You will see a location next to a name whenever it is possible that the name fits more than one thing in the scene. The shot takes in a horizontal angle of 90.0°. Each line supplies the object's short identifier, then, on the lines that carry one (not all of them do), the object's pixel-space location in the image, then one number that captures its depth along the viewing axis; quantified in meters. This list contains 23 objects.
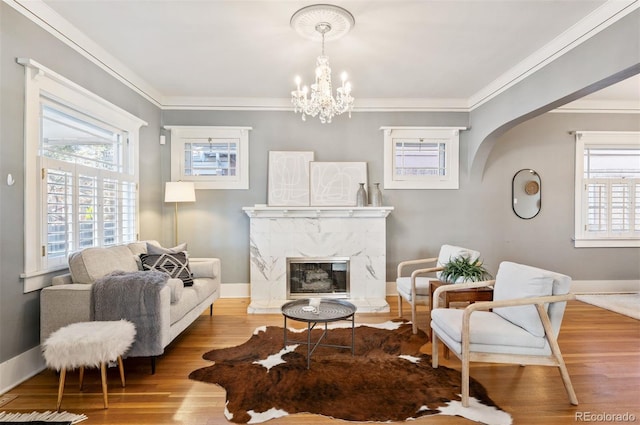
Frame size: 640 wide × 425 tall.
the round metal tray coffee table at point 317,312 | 2.61
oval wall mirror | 4.81
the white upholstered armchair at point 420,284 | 3.38
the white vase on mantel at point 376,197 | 4.56
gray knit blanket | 2.43
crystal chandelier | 2.53
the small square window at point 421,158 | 4.76
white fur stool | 2.00
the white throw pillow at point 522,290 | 2.12
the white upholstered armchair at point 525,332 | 2.08
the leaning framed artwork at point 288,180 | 4.63
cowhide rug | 2.02
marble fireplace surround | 4.35
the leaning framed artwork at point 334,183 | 4.64
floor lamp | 4.18
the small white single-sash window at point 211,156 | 4.65
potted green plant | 2.94
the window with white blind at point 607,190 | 4.82
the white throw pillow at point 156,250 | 3.38
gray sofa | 2.41
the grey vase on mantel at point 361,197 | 4.51
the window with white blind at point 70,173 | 2.47
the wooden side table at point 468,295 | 2.73
